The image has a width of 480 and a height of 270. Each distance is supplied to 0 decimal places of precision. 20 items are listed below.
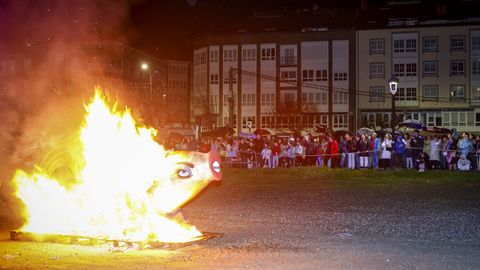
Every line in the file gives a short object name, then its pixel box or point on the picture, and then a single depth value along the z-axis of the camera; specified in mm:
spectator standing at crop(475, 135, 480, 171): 25891
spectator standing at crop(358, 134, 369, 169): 27344
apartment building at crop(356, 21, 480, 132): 71750
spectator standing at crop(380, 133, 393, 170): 26688
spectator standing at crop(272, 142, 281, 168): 30594
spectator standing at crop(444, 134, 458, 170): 26108
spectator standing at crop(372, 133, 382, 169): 27109
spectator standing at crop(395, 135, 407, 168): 26703
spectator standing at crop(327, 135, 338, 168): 28200
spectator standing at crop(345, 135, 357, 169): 27656
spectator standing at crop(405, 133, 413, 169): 26953
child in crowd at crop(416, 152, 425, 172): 26195
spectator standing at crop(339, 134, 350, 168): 27891
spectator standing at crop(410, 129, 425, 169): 26391
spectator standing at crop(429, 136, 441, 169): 26100
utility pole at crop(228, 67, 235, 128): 51716
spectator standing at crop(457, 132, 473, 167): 25281
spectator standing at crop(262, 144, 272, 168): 30656
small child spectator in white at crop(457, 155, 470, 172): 25562
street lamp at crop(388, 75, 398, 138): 28270
